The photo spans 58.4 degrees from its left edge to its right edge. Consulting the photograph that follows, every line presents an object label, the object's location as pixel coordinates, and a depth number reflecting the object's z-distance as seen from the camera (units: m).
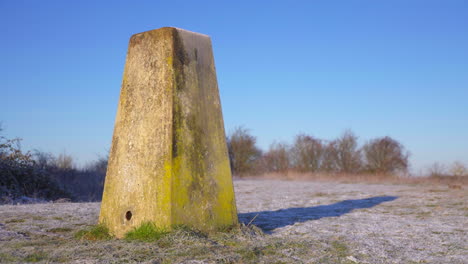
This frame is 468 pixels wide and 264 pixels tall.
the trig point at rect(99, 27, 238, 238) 4.74
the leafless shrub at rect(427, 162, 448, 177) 19.16
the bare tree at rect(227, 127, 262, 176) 29.88
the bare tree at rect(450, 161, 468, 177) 20.05
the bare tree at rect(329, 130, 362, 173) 27.89
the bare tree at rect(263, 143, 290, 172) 29.35
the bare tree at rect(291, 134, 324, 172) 28.30
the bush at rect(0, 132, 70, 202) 12.72
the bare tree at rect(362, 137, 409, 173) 28.17
